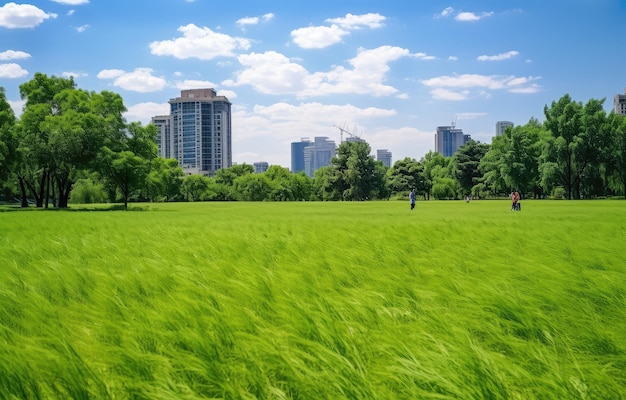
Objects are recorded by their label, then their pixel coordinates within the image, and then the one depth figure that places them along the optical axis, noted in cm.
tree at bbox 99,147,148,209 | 4044
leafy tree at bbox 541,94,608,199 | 6781
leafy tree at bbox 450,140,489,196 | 9681
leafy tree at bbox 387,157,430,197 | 10138
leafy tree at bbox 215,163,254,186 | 12331
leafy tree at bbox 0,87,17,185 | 4056
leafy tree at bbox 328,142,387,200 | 9931
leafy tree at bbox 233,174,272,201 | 10606
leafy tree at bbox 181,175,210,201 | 10700
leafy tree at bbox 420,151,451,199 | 10488
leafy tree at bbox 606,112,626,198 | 6706
